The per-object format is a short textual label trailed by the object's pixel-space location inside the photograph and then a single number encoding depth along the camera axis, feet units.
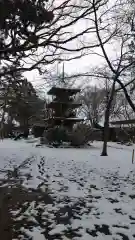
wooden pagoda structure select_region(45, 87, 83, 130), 71.17
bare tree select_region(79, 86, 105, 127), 119.47
